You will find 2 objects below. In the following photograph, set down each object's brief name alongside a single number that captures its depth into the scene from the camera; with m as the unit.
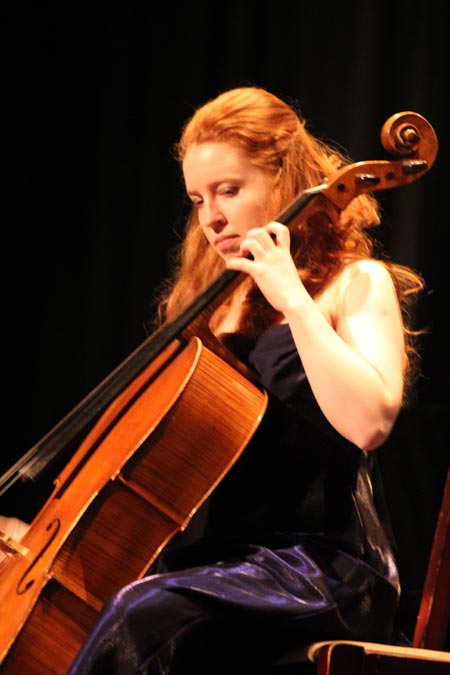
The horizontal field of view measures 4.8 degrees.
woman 7.89
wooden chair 7.77
